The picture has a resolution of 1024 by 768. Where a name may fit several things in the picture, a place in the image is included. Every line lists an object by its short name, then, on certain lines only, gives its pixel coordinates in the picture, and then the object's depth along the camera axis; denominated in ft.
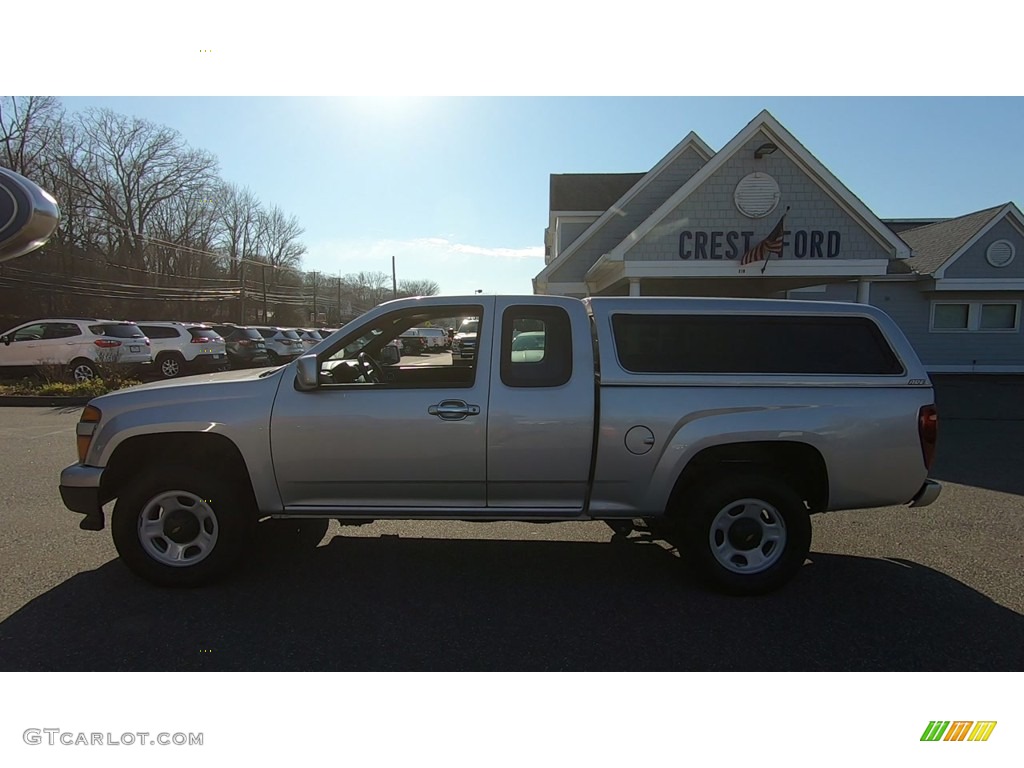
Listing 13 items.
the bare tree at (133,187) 153.28
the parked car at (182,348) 54.13
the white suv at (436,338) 106.05
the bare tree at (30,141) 126.31
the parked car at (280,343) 74.43
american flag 41.93
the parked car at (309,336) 86.45
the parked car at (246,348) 66.08
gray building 43.78
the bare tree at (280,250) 221.46
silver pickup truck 11.16
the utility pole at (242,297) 160.96
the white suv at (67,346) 46.55
